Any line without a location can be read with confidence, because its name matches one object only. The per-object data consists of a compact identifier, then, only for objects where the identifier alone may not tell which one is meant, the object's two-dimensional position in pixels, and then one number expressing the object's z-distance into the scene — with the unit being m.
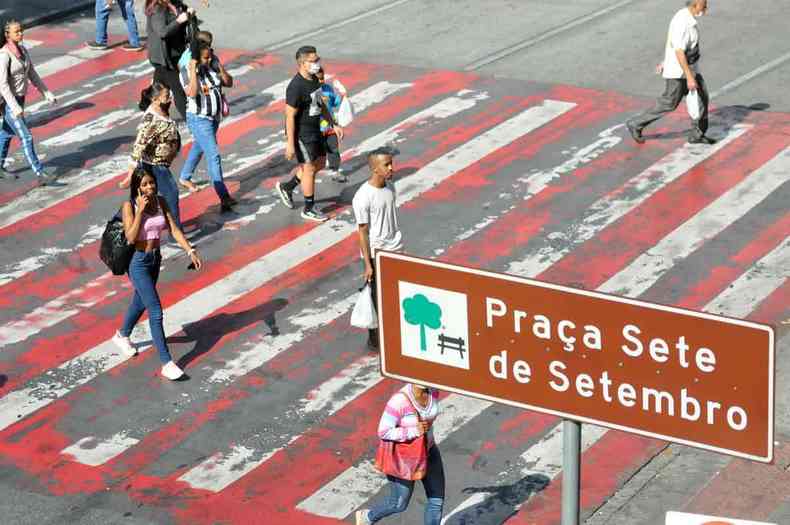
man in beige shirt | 17.33
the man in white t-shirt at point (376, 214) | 12.60
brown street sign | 5.01
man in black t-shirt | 15.78
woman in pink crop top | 12.73
